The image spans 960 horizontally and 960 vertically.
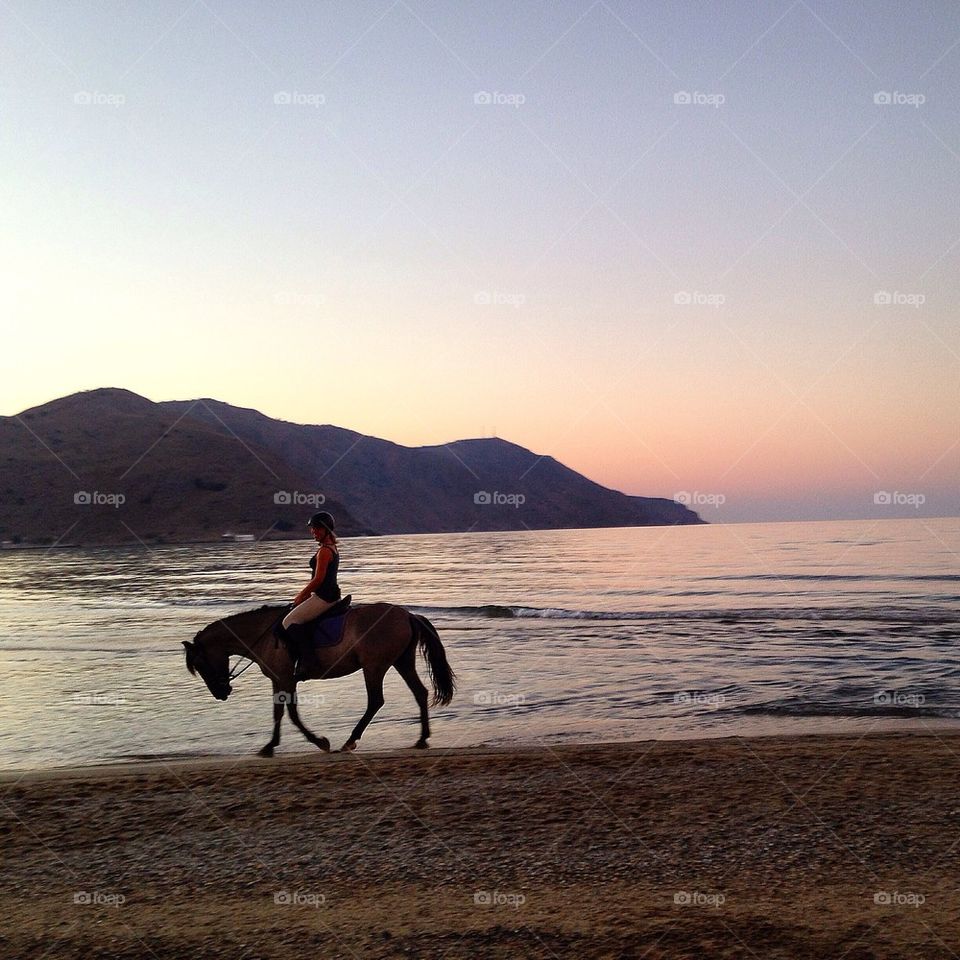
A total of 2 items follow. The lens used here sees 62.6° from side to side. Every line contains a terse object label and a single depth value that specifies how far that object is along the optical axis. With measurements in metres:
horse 10.54
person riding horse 10.14
